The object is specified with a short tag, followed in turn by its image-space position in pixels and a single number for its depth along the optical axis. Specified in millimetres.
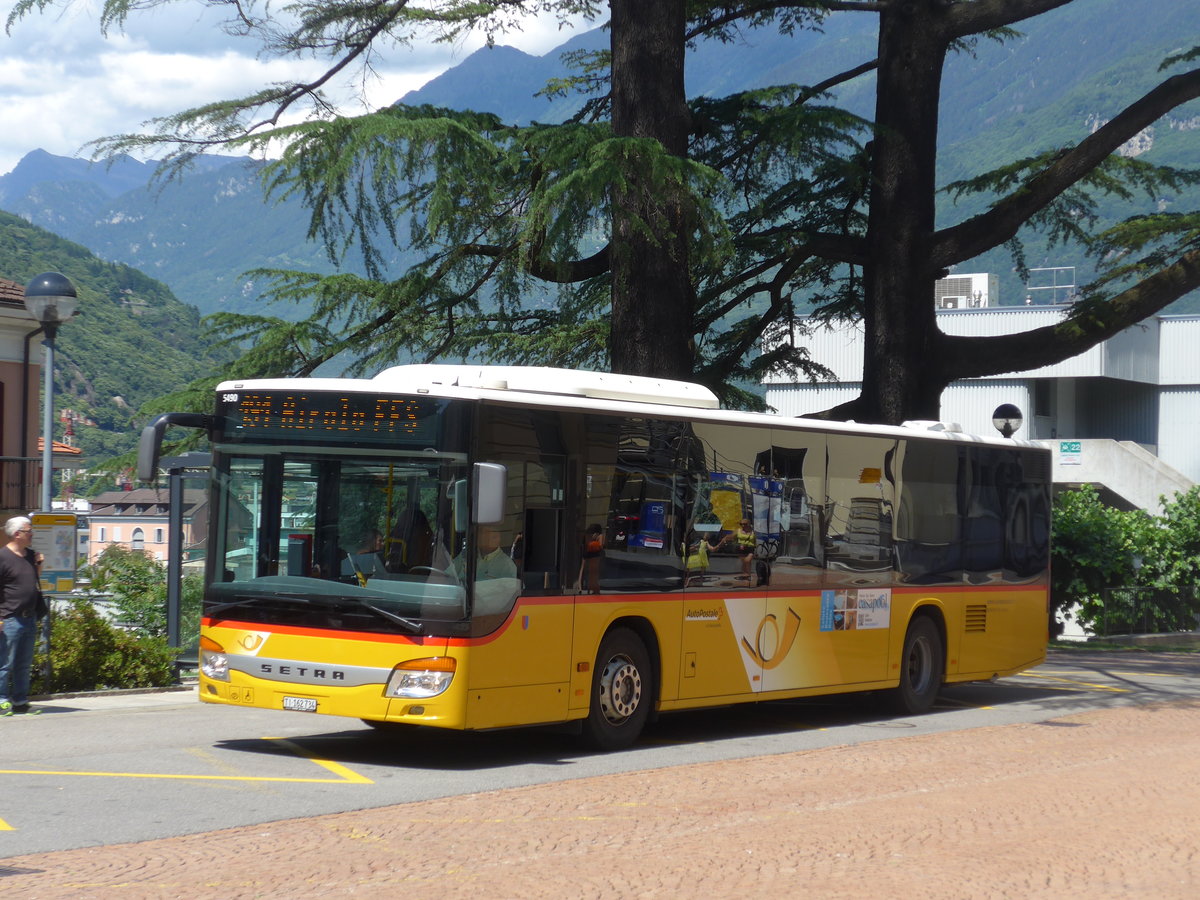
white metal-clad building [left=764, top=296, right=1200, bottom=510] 48966
